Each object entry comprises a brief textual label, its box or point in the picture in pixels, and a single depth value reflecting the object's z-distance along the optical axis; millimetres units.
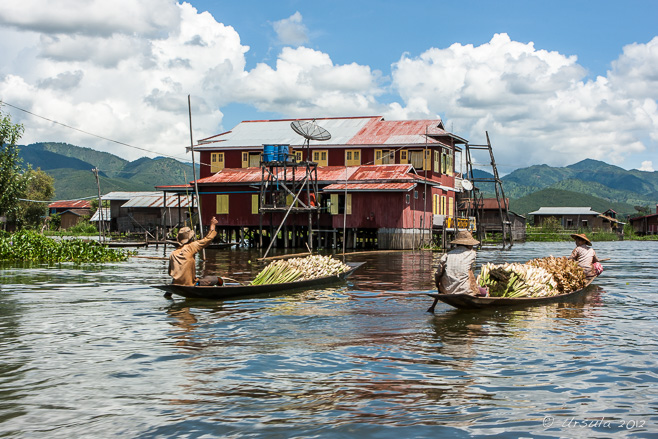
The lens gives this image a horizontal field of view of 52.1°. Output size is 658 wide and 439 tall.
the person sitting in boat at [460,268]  13211
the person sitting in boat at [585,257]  19172
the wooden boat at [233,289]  15202
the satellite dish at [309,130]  39906
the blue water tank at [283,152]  43094
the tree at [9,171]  37656
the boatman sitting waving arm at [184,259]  15258
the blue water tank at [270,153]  43272
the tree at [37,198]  79188
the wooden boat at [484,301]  13125
